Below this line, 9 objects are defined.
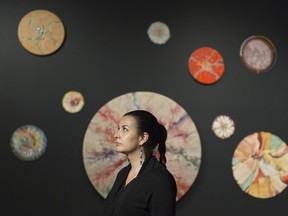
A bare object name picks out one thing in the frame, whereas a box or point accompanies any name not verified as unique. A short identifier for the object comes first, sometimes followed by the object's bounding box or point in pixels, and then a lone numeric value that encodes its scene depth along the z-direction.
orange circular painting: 3.27
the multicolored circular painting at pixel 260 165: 3.22
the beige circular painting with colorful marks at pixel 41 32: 3.10
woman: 1.82
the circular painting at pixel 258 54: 3.35
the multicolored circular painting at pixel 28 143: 3.03
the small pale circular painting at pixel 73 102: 3.11
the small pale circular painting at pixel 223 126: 3.24
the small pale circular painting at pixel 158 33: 3.25
